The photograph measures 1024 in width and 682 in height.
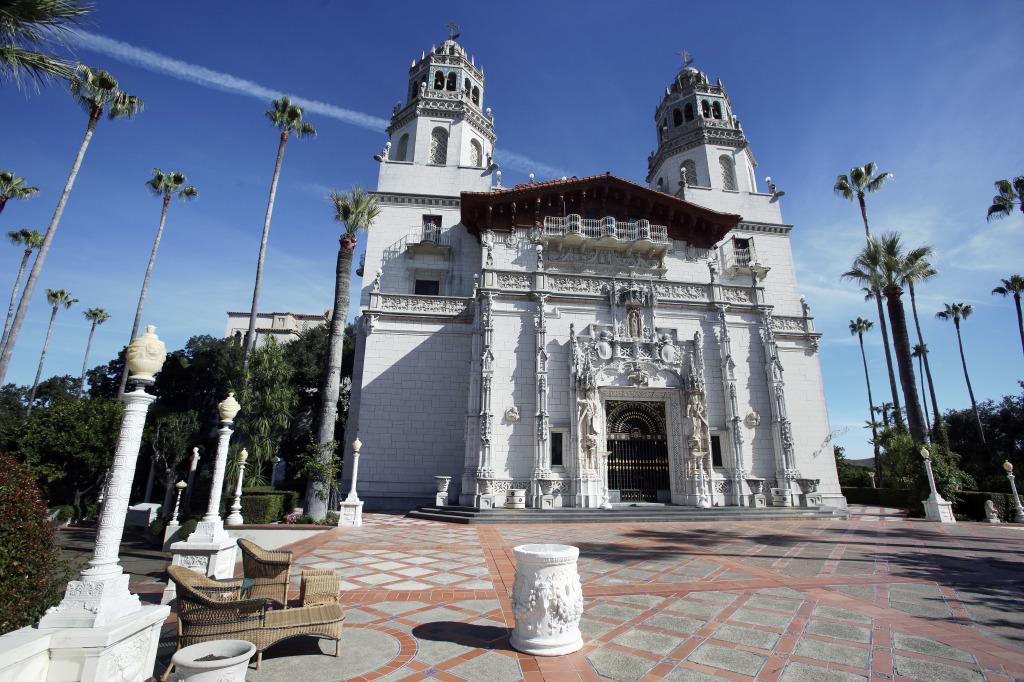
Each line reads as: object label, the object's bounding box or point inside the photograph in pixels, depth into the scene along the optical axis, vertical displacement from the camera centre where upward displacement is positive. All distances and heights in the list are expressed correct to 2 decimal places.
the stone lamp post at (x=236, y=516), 11.59 -1.48
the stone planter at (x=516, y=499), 16.53 -1.28
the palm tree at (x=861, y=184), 25.94 +16.07
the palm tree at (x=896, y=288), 20.48 +8.83
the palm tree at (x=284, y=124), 22.51 +16.48
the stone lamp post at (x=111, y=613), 3.49 -1.27
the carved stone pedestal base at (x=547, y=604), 4.70 -1.44
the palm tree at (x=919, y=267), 23.30 +10.28
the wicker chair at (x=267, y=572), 5.55 -1.39
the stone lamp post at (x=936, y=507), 16.50 -1.27
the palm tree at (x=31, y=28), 7.47 +7.00
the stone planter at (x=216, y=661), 3.08 -1.40
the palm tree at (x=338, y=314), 15.75 +5.68
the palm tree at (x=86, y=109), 17.69 +14.47
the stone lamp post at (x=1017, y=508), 16.53 -1.23
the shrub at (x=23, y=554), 4.09 -0.93
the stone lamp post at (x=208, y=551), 6.88 -1.42
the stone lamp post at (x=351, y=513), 14.26 -1.64
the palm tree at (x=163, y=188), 26.95 +15.54
